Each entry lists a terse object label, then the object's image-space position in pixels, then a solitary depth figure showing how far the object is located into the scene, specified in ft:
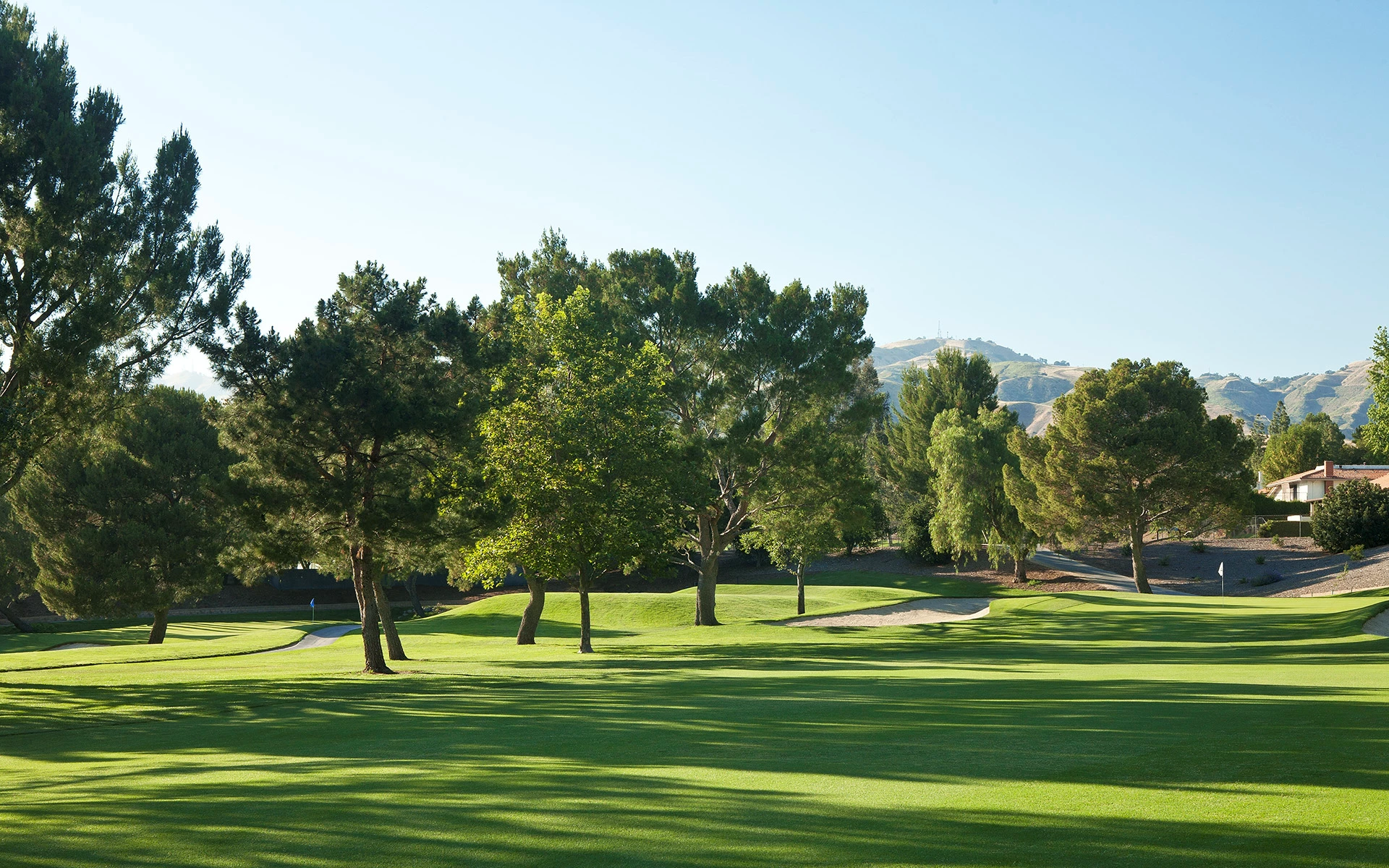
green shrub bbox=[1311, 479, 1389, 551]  190.70
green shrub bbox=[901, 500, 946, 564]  226.38
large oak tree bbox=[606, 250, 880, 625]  133.28
